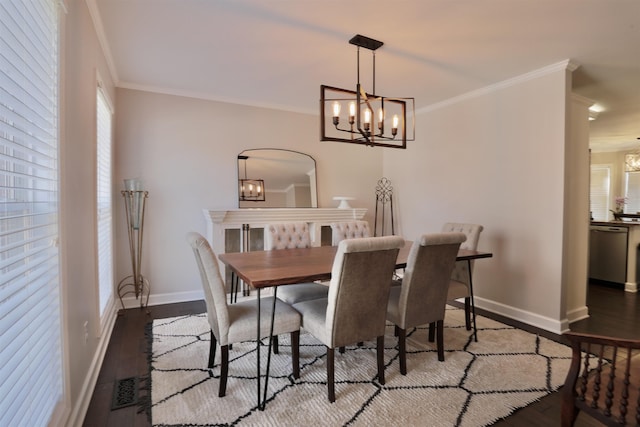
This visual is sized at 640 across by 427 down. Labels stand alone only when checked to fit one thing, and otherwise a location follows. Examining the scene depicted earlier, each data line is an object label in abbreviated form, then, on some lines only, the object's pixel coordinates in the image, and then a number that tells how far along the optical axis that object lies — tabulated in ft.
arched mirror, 14.07
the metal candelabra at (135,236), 11.75
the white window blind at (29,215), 3.51
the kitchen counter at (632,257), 15.07
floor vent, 6.51
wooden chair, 4.18
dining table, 6.42
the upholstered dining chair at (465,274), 9.41
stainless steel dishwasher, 15.35
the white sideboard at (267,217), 12.79
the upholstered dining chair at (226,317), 6.49
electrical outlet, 6.65
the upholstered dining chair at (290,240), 9.44
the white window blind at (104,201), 9.15
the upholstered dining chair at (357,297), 6.23
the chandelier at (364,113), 8.00
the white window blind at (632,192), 22.56
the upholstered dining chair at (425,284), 7.34
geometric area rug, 6.12
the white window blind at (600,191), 23.38
